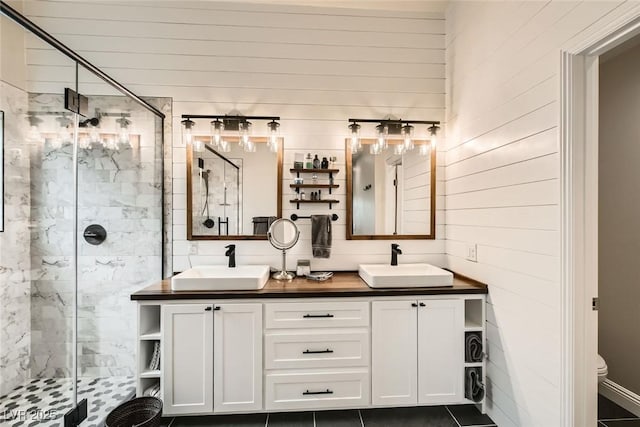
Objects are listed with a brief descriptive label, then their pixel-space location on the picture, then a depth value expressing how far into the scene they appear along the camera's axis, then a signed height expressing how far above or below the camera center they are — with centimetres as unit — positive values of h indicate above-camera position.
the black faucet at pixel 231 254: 232 -31
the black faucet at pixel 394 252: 235 -29
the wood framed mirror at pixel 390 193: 249 +18
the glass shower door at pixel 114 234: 200 -15
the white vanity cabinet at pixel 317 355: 190 -90
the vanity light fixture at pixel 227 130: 236 +68
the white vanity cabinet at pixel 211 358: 184 -90
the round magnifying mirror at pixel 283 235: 227 -16
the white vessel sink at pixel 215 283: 188 -44
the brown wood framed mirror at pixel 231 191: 242 +19
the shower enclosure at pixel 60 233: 183 -13
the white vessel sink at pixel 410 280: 198 -43
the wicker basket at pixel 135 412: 176 -119
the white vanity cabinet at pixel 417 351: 193 -89
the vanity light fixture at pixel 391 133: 243 +68
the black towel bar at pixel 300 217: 248 -2
